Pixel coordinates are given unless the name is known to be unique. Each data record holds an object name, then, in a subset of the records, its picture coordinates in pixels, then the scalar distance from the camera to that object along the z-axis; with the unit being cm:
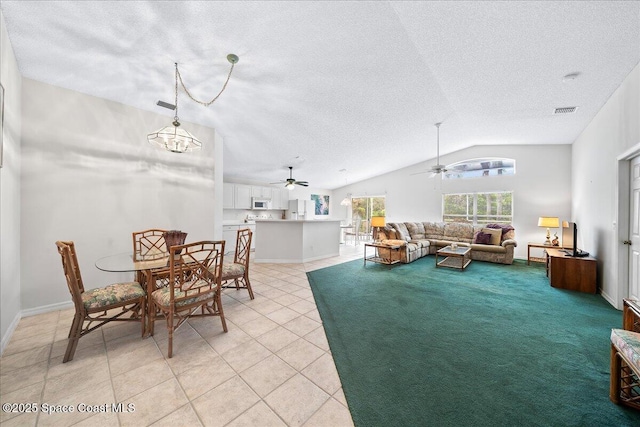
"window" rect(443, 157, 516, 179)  655
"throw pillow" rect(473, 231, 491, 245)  591
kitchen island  546
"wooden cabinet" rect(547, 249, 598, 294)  356
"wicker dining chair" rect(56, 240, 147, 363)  188
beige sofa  554
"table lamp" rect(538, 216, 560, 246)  538
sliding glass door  926
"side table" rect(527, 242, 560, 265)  545
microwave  773
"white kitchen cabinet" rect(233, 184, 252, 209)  734
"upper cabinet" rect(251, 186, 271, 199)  776
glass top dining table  206
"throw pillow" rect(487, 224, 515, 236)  593
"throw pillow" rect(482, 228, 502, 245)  587
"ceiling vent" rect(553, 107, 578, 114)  368
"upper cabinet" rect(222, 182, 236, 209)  704
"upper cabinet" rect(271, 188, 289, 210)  843
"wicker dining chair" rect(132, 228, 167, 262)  267
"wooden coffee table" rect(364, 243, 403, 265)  524
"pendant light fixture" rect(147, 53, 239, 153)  237
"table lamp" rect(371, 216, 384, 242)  575
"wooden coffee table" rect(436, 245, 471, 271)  493
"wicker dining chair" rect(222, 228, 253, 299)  294
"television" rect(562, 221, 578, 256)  457
